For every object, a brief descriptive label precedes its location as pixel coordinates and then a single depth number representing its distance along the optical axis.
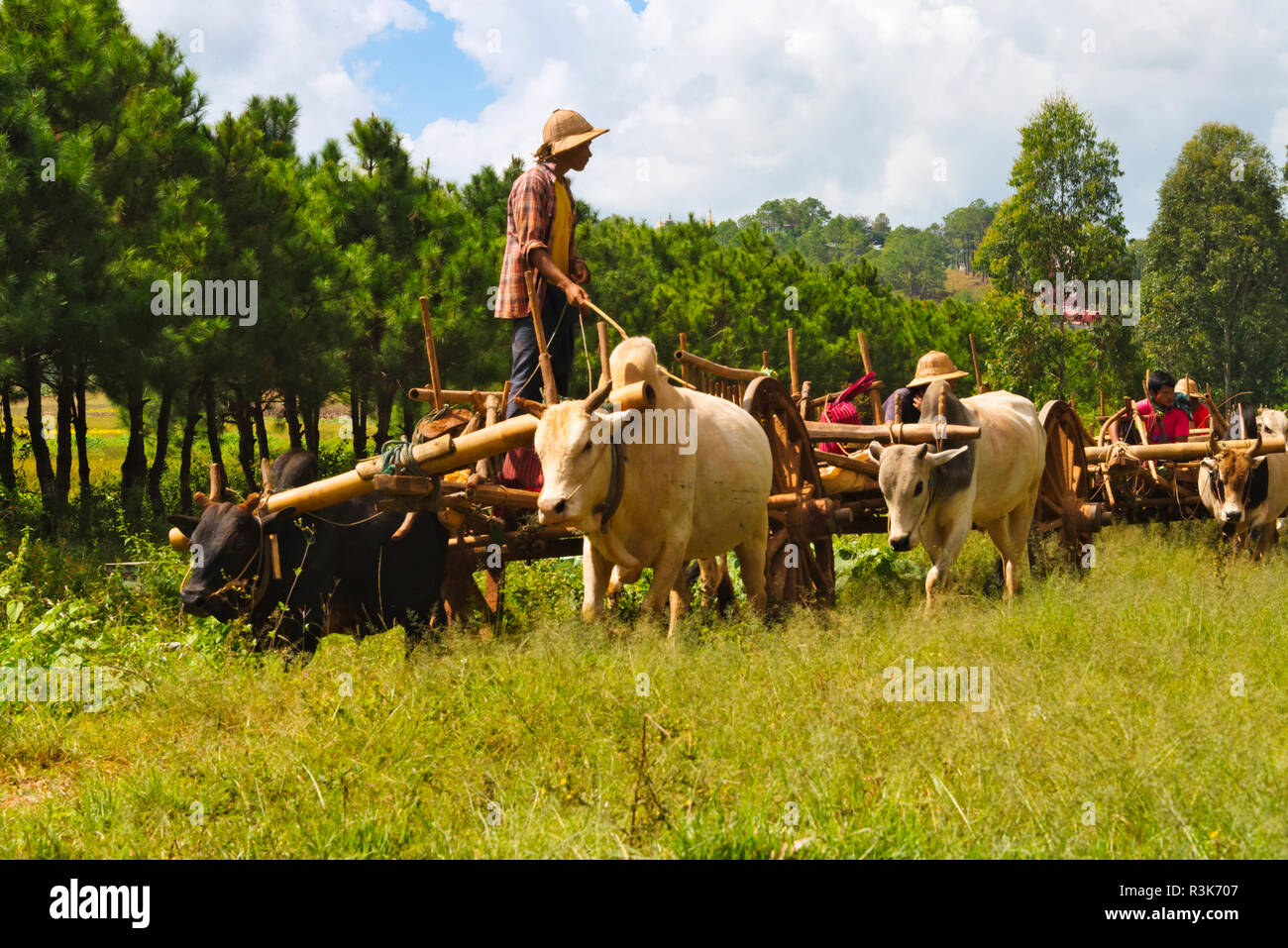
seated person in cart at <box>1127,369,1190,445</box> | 11.74
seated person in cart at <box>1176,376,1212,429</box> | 12.18
